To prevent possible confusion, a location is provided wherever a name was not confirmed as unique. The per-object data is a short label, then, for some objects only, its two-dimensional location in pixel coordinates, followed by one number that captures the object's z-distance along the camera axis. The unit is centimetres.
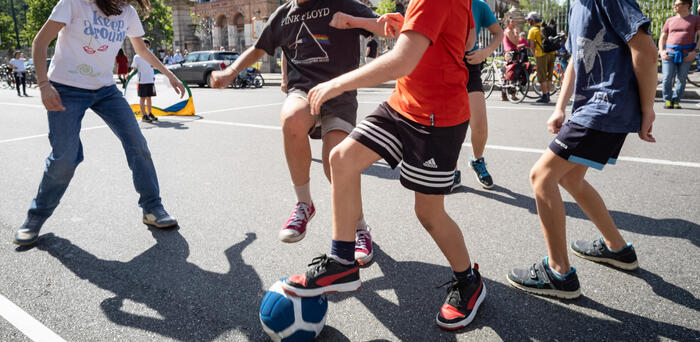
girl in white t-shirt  319
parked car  2236
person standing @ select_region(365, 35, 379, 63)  1753
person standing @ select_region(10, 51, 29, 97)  1958
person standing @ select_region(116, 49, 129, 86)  1788
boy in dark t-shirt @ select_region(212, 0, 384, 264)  298
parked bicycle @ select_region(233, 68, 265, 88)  2070
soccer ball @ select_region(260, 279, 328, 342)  209
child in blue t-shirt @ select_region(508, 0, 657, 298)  224
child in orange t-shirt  211
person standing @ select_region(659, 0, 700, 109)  920
